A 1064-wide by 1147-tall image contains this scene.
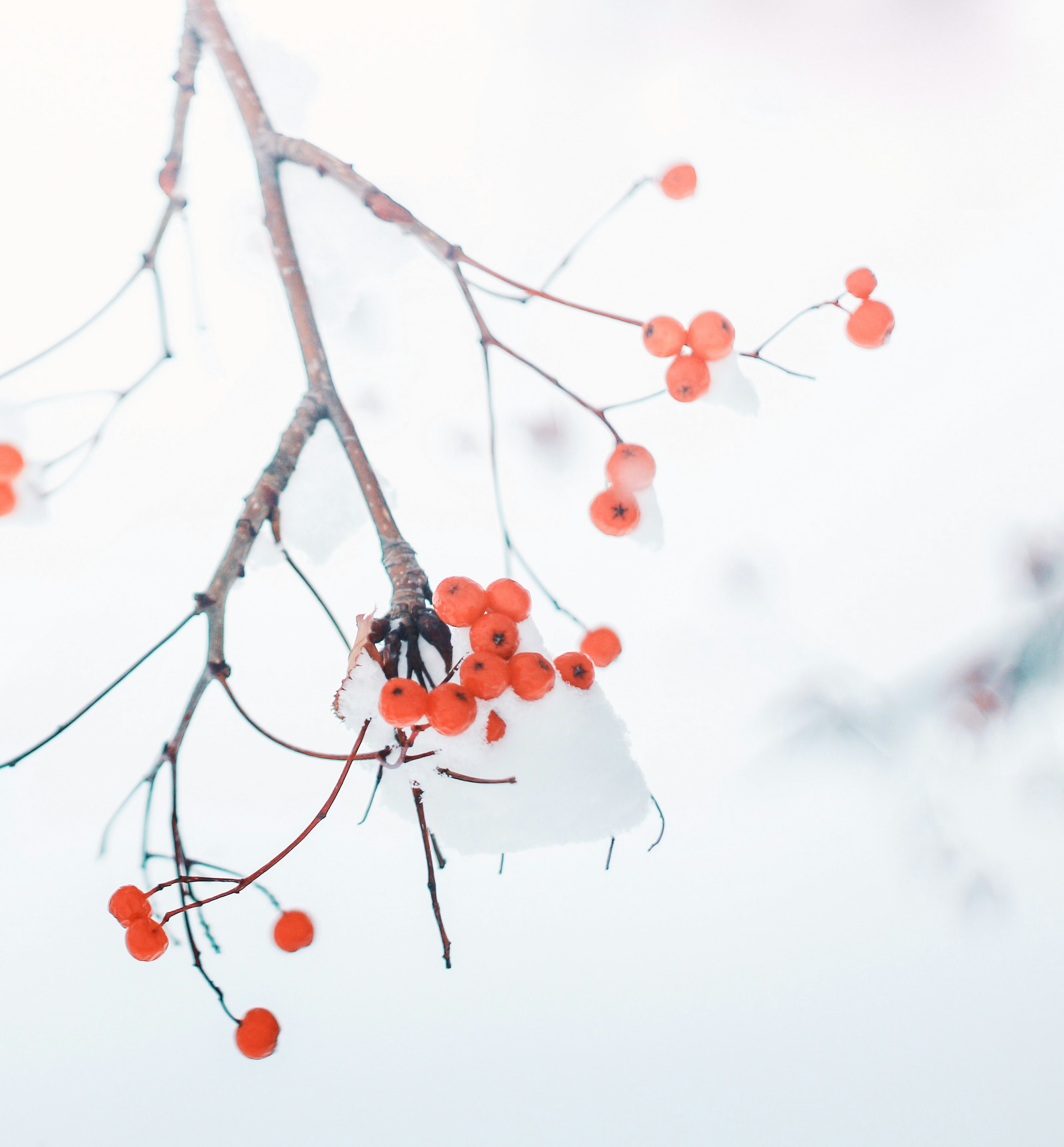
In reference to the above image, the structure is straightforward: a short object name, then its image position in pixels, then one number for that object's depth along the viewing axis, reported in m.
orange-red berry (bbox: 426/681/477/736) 0.47
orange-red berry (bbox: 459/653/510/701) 0.47
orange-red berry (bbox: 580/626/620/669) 0.52
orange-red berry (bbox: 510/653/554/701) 0.48
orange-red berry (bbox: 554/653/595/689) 0.49
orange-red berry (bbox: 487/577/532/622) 0.48
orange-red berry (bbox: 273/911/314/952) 0.52
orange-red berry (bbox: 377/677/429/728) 0.47
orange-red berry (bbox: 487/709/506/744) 0.48
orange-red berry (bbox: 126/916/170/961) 0.48
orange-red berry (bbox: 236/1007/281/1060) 0.51
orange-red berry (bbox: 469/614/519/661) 0.48
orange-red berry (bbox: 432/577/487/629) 0.48
